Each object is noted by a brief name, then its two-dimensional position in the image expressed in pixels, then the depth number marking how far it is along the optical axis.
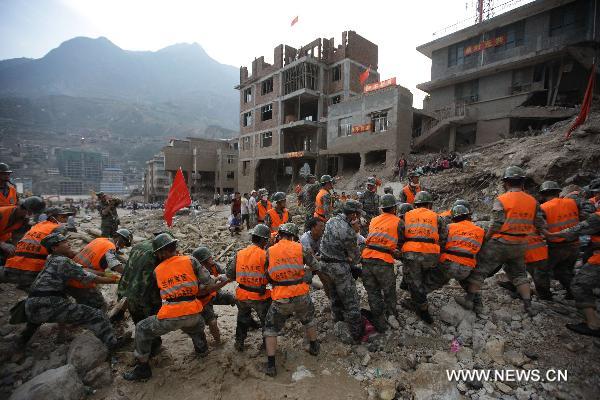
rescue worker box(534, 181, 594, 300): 4.41
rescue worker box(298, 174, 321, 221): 8.61
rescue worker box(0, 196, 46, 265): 5.11
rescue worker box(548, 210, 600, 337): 3.74
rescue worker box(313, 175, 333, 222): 6.84
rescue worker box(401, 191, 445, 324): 4.14
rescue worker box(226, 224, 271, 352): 3.76
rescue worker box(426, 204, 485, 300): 4.15
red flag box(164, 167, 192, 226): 5.97
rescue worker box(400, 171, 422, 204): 7.91
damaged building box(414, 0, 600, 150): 16.88
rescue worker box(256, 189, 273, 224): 8.42
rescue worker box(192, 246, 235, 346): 4.08
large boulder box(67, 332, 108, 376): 3.53
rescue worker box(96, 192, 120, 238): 8.60
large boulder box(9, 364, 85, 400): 2.93
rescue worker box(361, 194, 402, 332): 4.06
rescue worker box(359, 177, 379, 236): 8.13
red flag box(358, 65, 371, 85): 24.31
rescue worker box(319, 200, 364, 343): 4.01
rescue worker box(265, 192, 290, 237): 7.05
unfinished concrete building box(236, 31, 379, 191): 24.91
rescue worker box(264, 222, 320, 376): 3.55
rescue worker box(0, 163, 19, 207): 5.66
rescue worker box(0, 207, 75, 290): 4.14
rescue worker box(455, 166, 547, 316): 4.05
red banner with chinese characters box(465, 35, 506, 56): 19.56
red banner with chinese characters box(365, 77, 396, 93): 18.84
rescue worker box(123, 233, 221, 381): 3.36
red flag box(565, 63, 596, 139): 9.27
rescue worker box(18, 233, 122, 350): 3.57
